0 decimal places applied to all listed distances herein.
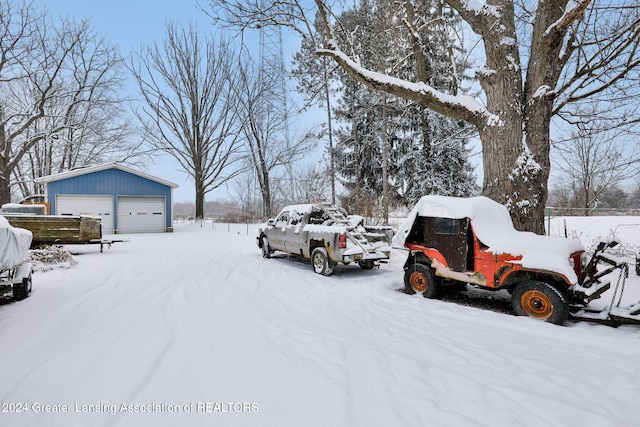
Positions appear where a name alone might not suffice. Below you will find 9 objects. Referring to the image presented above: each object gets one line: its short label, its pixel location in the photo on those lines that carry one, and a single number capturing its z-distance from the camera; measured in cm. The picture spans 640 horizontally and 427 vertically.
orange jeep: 430
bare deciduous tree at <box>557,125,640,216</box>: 2140
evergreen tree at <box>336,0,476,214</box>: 1102
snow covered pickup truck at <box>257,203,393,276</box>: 749
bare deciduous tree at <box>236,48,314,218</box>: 2880
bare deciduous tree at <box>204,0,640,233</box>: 593
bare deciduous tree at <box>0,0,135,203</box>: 1938
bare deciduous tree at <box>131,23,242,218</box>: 2634
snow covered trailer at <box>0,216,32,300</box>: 472
